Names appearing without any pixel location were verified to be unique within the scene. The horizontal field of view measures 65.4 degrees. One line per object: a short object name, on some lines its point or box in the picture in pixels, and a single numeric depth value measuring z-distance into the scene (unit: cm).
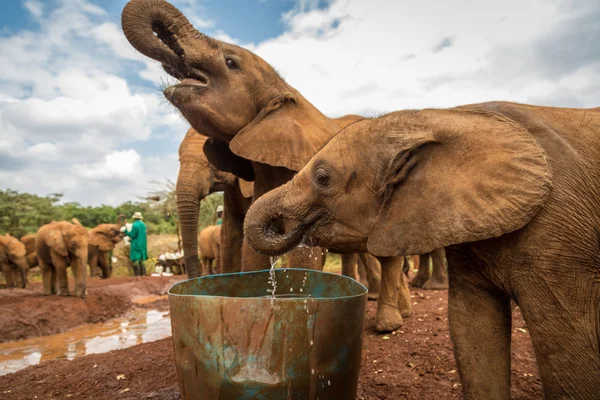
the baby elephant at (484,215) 196
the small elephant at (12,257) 1452
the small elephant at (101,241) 1741
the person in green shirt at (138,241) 1638
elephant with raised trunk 392
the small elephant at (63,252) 1105
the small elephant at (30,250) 1661
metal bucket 195
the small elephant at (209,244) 1413
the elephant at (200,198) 582
